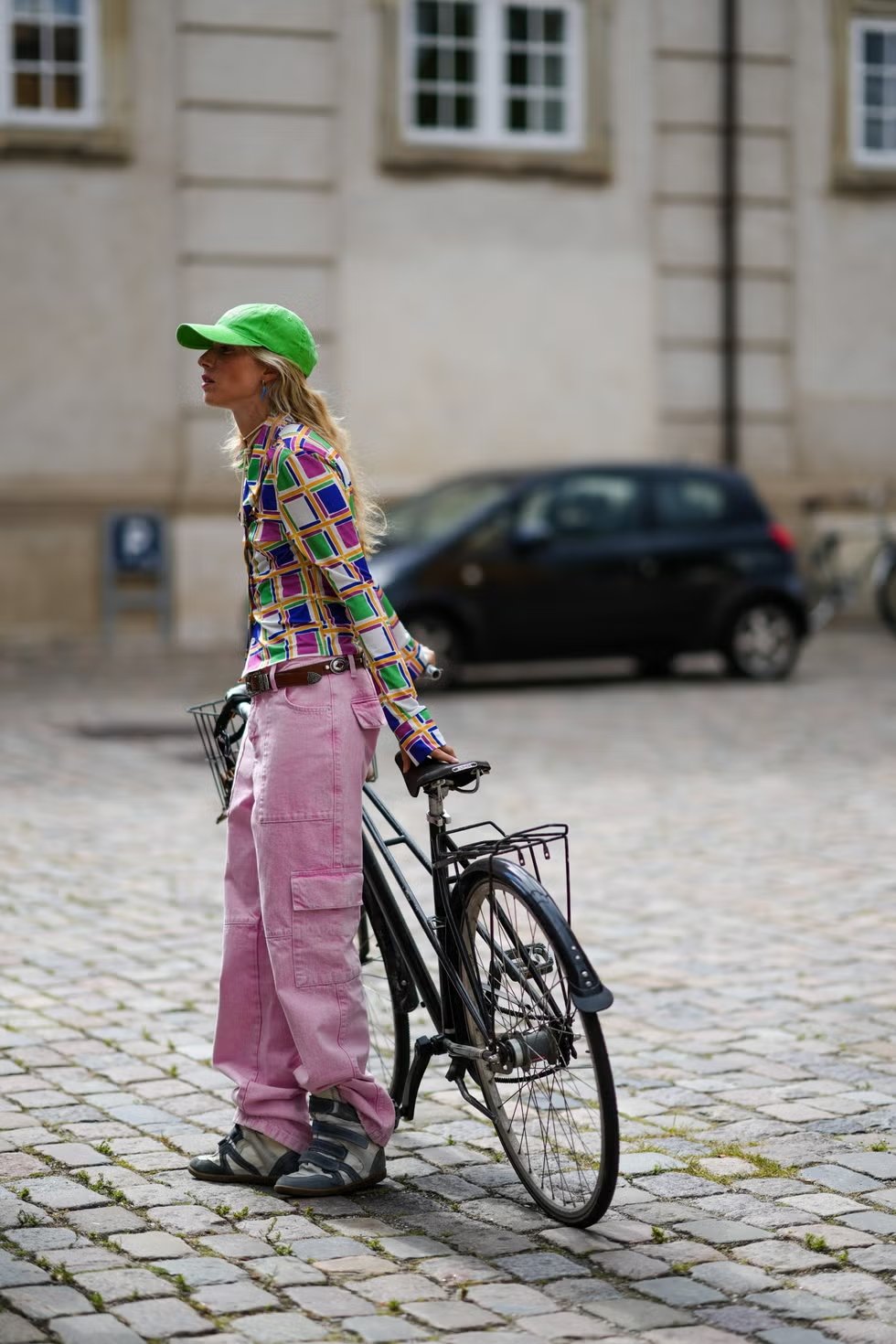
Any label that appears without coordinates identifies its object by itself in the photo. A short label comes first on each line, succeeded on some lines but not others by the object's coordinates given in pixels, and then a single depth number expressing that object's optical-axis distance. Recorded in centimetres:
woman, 441
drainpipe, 2028
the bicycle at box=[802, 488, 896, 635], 1816
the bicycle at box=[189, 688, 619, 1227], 414
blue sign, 1838
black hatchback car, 1488
